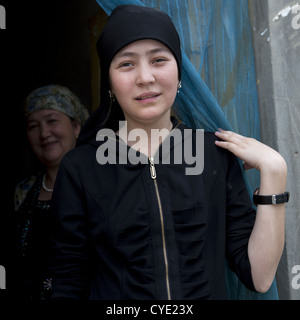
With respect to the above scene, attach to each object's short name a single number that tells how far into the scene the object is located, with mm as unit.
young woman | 1411
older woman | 2289
